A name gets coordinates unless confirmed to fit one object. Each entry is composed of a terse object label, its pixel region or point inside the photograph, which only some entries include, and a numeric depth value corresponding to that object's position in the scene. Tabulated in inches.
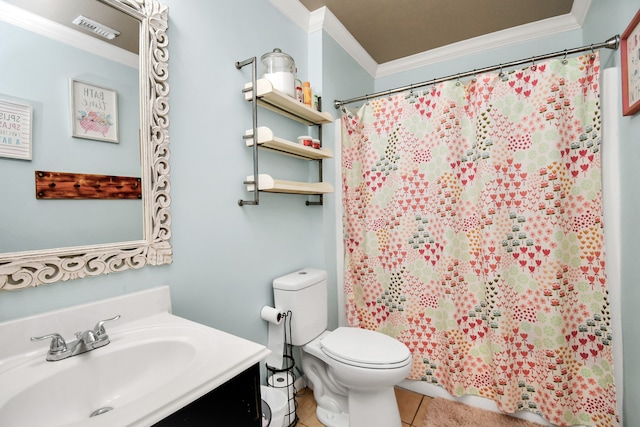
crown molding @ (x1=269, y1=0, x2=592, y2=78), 74.0
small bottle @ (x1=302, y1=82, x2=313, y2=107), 67.6
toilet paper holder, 59.7
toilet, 54.3
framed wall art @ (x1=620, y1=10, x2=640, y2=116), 45.5
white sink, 25.6
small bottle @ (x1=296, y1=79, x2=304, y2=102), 64.6
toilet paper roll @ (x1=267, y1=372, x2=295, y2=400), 60.3
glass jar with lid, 60.9
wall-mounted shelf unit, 56.1
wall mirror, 32.5
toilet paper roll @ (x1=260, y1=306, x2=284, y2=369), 63.8
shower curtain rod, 53.4
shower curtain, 57.9
